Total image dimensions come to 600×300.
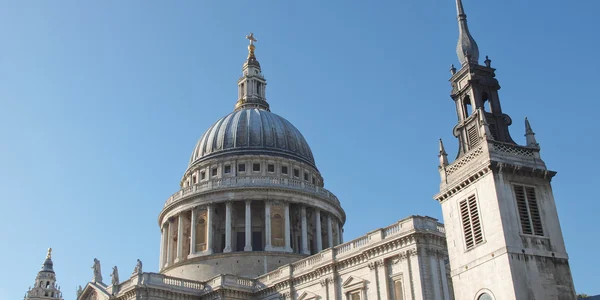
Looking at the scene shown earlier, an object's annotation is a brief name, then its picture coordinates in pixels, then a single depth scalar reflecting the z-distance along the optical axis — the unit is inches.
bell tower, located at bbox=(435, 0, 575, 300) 1074.1
